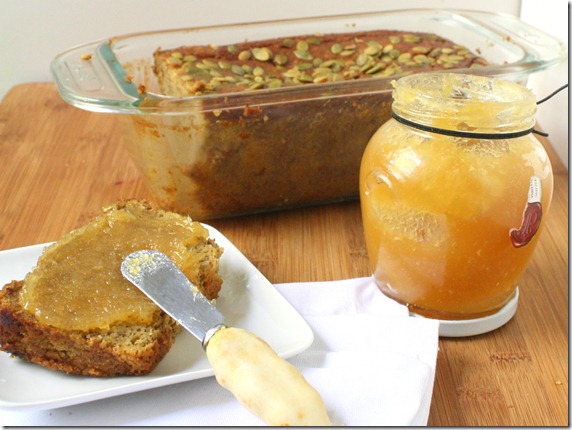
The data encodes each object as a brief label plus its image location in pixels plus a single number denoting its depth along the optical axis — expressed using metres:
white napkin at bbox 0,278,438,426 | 0.35
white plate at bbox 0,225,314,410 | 0.35
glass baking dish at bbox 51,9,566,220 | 0.49
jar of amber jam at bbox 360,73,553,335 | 0.39
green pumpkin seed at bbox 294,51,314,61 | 0.58
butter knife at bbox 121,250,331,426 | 0.32
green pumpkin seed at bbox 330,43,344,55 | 0.59
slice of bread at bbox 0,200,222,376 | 0.37
